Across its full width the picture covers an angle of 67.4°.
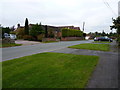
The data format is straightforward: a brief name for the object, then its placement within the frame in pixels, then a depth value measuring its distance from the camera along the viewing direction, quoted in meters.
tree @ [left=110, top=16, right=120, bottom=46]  13.67
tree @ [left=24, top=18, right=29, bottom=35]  26.96
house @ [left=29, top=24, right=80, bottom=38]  32.66
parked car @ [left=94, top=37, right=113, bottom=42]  24.97
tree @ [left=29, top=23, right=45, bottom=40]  24.77
